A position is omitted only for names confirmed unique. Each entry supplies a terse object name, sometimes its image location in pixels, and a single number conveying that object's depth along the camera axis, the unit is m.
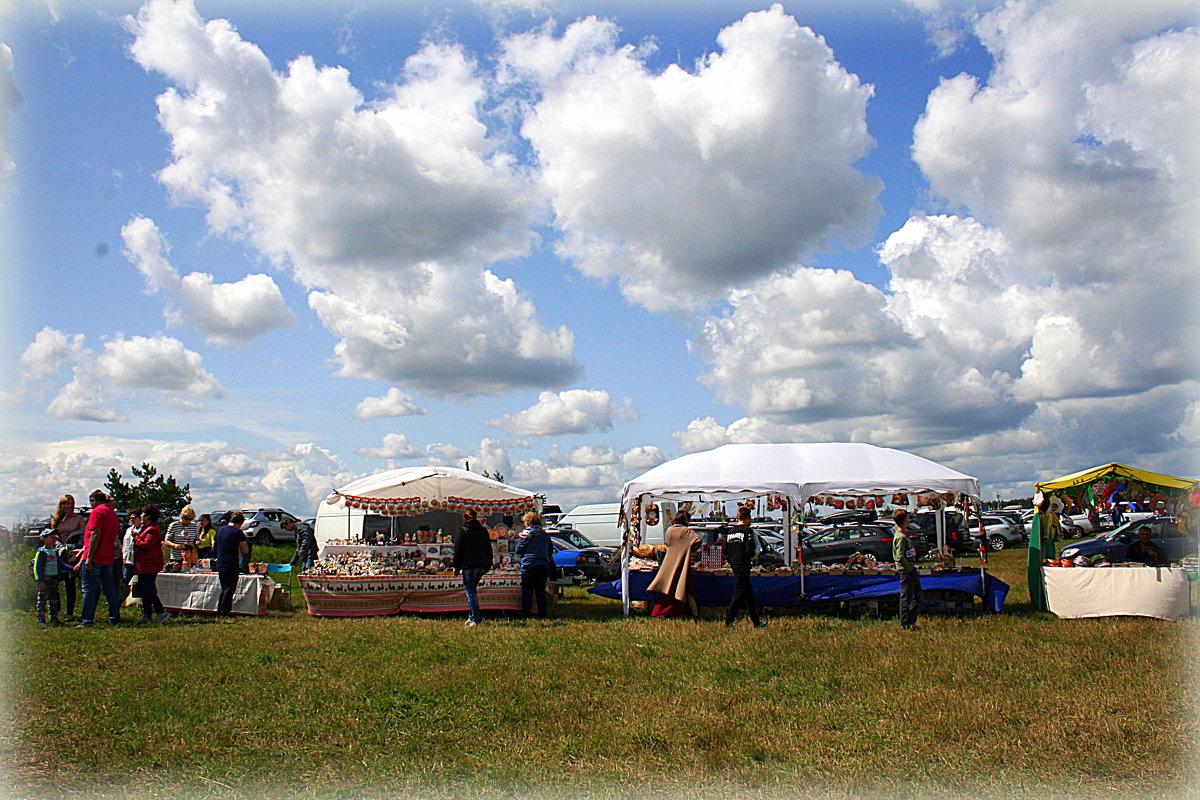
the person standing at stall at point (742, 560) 11.16
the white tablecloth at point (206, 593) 12.78
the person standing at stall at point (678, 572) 12.32
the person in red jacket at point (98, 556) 10.55
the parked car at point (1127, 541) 19.48
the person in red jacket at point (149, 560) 11.80
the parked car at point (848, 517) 31.86
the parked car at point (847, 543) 23.89
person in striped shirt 13.31
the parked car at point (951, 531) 26.53
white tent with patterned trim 13.82
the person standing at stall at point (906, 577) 10.92
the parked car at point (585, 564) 20.05
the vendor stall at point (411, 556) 12.55
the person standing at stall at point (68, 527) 11.15
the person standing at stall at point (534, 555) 12.31
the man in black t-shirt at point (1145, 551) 13.72
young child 10.78
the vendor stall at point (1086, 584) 11.28
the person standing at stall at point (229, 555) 12.32
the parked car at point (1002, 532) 32.22
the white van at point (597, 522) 25.34
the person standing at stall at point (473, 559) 11.48
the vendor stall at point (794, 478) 12.23
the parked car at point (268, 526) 32.84
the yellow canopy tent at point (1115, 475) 18.42
